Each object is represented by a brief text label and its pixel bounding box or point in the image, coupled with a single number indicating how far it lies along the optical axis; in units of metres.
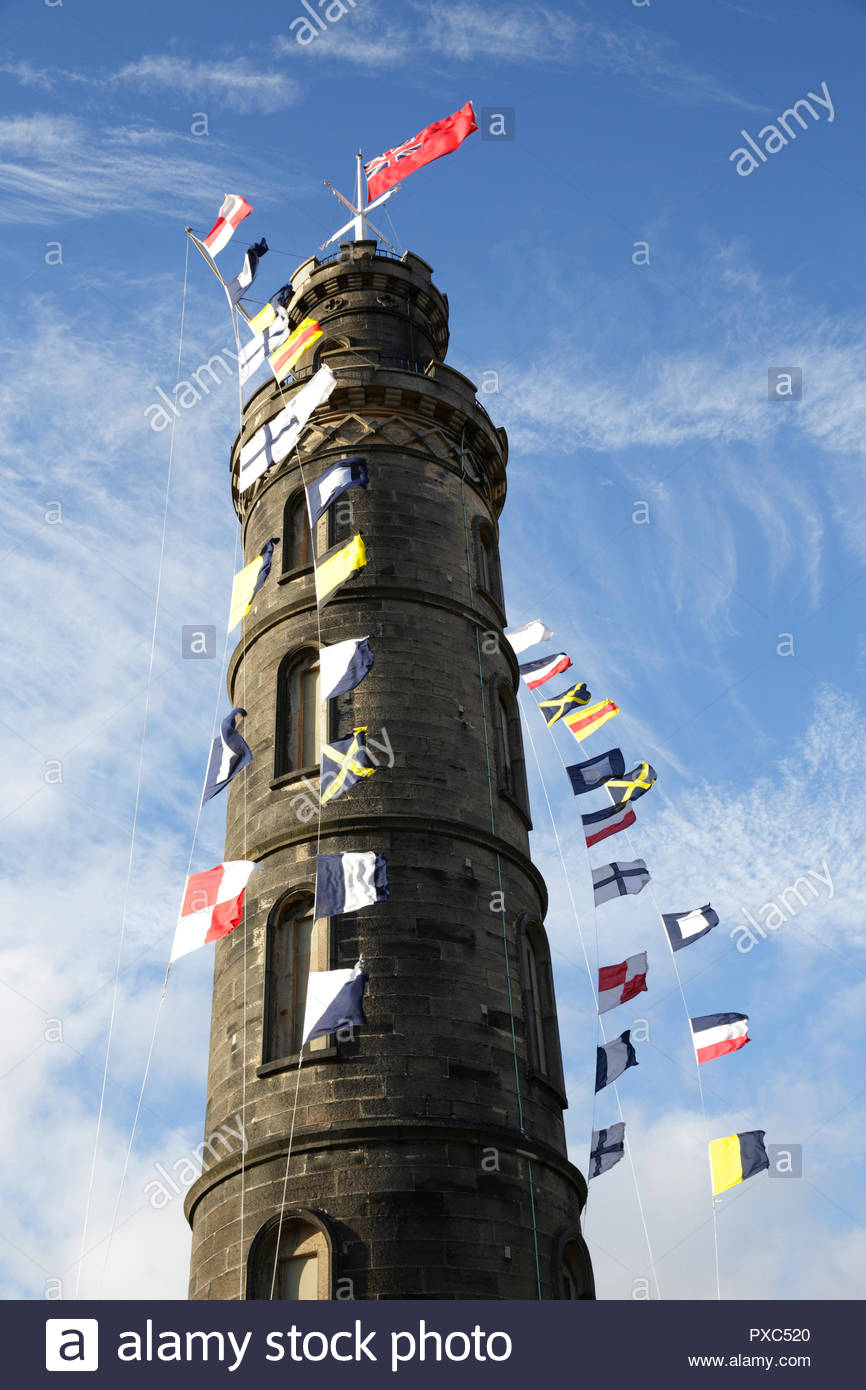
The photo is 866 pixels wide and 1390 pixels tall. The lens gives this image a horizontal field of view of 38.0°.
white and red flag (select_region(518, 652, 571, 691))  27.25
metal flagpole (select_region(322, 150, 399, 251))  32.56
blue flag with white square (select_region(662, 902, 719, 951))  23.12
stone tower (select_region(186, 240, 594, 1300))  17.27
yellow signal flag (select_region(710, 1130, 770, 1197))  20.42
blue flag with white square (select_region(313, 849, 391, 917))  18.44
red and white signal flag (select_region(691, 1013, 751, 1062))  21.88
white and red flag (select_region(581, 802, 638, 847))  25.27
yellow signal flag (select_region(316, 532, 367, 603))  21.64
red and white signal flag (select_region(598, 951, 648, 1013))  23.16
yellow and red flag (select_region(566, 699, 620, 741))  27.03
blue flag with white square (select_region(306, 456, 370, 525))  22.22
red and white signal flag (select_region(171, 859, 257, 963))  18.73
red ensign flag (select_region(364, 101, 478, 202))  28.14
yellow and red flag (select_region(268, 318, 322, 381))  25.31
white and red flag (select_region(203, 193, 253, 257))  27.75
